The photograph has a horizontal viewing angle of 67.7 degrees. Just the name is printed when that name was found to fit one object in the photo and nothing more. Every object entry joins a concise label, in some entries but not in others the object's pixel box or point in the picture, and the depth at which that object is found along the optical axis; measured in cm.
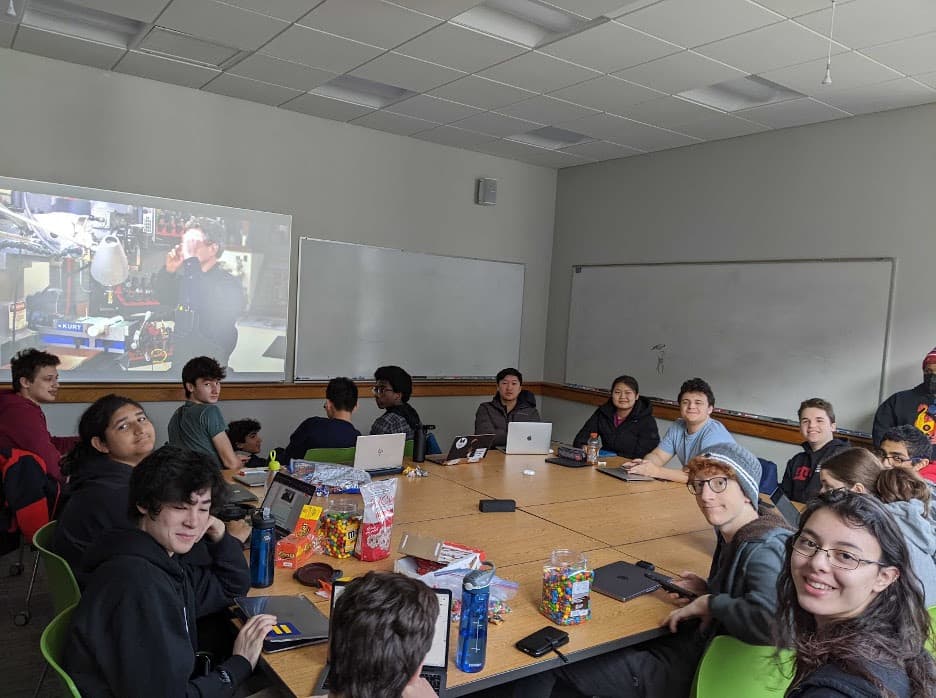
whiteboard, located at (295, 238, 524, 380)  576
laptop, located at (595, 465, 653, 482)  388
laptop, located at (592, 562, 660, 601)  220
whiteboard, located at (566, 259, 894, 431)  475
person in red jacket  330
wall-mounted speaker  650
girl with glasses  118
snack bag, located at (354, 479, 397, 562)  227
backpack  288
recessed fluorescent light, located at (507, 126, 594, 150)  585
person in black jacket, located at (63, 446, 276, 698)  148
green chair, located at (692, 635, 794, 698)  172
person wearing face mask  416
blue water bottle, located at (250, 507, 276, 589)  207
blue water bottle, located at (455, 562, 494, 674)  166
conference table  174
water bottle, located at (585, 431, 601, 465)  424
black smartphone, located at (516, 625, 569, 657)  177
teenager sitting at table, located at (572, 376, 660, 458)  474
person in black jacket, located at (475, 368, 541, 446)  503
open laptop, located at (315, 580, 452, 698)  163
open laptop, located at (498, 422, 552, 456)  441
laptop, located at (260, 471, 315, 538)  245
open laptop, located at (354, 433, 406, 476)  342
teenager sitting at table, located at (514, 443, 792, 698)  198
